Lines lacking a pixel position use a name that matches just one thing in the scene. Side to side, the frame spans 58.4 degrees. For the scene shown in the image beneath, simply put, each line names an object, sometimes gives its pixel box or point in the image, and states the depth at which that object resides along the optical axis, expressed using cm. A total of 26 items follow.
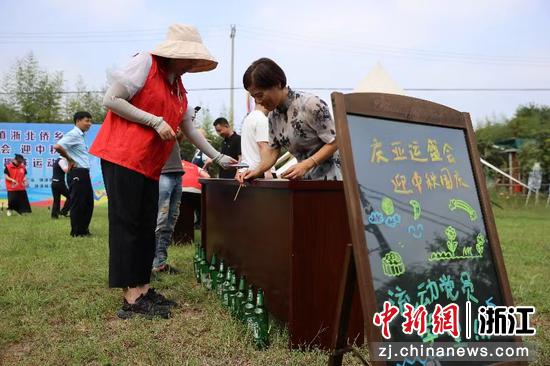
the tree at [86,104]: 2695
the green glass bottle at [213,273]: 343
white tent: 889
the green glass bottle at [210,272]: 350
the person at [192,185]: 563
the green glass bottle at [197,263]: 380
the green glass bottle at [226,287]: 296
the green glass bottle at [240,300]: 269
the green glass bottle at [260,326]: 234
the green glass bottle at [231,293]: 286
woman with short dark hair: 239
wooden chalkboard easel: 157
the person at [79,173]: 600
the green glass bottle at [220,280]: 320
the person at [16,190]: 1070
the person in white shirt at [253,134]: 430
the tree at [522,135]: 1912
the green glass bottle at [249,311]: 245
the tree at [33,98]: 2469
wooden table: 222
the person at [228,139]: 623
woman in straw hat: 269
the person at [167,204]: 385
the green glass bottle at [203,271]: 364
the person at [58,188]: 901
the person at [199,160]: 711
